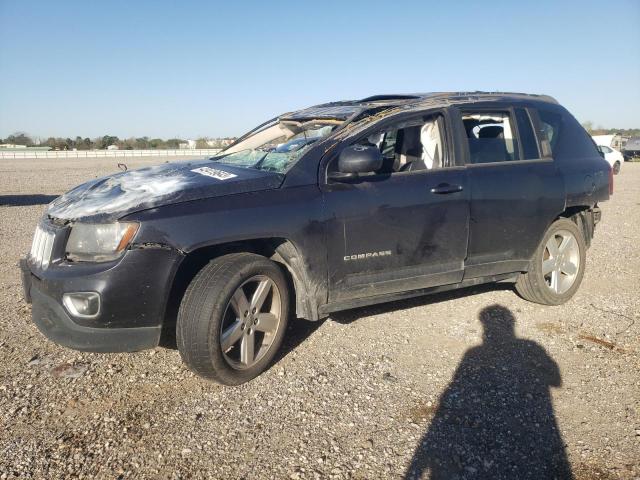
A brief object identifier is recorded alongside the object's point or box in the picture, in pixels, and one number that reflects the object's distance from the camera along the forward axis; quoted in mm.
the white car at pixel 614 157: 24297
